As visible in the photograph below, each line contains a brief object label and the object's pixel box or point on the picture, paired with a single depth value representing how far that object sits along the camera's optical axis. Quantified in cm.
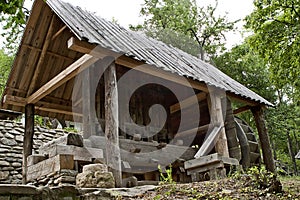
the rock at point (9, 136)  1116
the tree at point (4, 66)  1997
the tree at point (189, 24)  2614
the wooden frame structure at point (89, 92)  732
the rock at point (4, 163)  1062
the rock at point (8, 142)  1096
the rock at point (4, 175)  1048
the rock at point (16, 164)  1085
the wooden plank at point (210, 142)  866
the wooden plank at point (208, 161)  843
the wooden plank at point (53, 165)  678
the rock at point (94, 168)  592
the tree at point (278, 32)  969
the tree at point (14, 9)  393
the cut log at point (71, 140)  737
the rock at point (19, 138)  1136
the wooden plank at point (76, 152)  699
